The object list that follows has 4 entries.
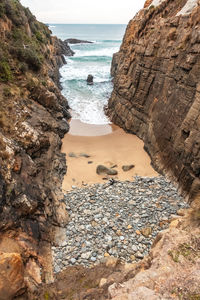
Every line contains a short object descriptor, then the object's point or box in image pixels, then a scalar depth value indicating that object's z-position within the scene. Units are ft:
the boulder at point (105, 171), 41.98
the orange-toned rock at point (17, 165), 28.34
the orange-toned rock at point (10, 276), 16.93
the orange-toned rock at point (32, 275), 19.27
